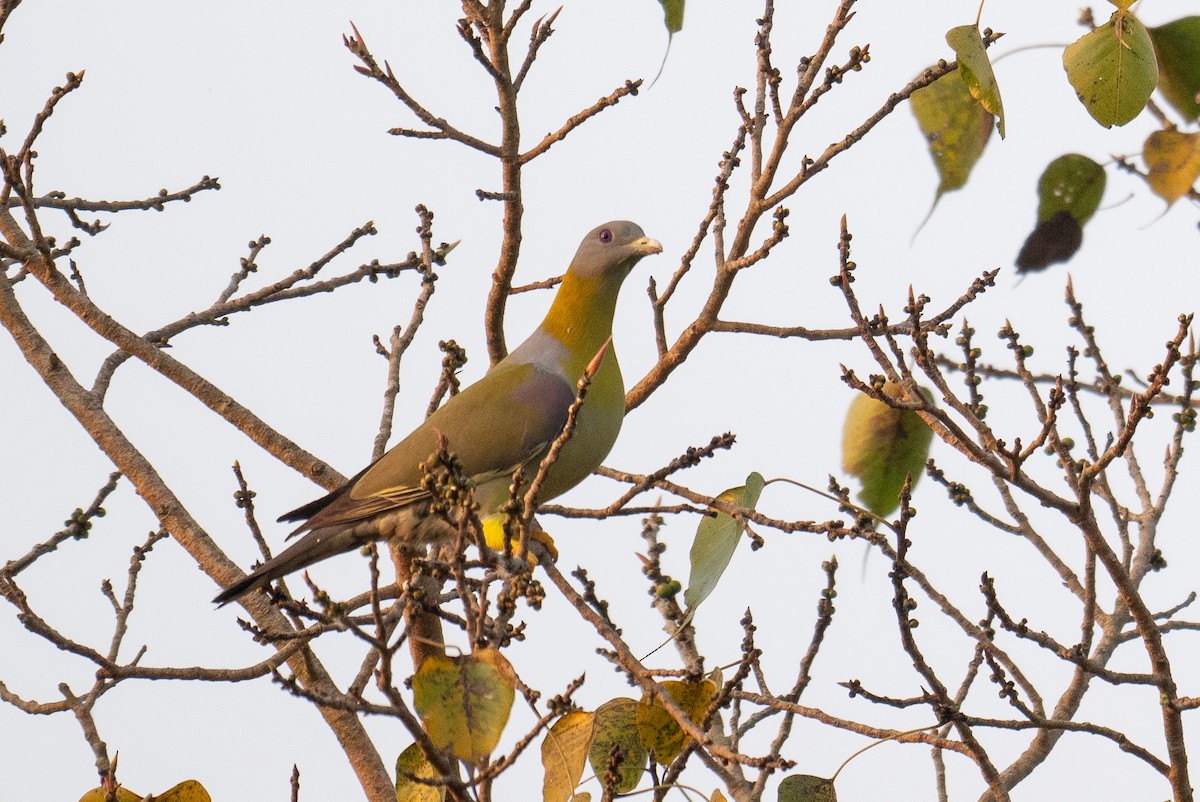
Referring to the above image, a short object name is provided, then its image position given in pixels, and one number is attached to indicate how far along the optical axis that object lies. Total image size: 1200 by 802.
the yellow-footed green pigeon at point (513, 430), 7.94
